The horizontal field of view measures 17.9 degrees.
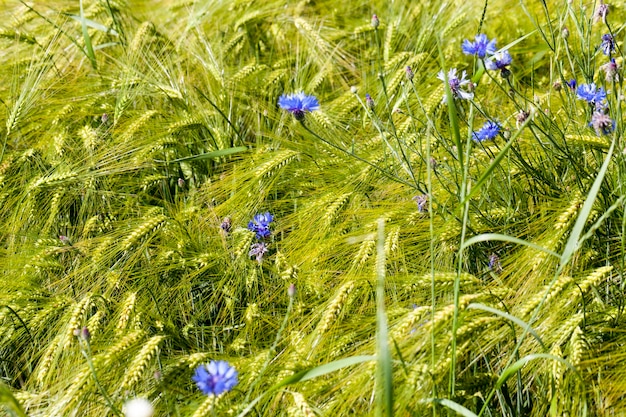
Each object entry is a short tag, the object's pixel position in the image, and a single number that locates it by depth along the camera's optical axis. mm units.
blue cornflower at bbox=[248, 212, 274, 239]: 2228
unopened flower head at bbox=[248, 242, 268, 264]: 2194
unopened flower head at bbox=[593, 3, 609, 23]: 2136
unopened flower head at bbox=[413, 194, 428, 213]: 2139
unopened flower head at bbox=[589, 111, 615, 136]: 2003
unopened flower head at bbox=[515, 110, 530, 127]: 2081
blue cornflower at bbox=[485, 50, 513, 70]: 2123
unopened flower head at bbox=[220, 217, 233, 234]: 2236
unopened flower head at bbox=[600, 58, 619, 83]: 2062
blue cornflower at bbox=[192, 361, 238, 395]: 1865
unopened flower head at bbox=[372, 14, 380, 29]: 2350
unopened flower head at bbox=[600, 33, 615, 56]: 2146
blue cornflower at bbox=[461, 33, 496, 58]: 2126
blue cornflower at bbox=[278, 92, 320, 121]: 2164
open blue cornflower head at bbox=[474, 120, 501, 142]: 2148
